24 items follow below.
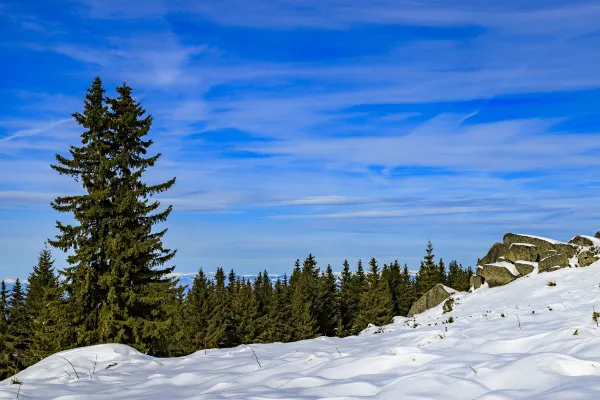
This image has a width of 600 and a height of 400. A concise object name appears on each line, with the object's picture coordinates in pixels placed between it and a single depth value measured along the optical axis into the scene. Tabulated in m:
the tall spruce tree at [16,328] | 38.94
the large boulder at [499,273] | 28.53
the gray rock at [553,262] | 24.81
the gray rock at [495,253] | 32.15
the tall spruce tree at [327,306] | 65.62
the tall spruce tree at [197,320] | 50.88
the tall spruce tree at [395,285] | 77.00
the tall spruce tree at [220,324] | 49.97
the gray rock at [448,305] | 22.97
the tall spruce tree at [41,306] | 20.12
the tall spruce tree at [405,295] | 76.44
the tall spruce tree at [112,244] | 19.33
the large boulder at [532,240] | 28.55
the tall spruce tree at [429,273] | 70.31
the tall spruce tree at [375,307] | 56.34
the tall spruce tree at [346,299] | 70.02
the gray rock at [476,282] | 30.83
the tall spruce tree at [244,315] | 55.94
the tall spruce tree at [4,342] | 37.75
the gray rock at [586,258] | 23.22
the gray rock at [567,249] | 25.01
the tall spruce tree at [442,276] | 72.97
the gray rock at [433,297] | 37.81
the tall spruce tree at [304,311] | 56.81
